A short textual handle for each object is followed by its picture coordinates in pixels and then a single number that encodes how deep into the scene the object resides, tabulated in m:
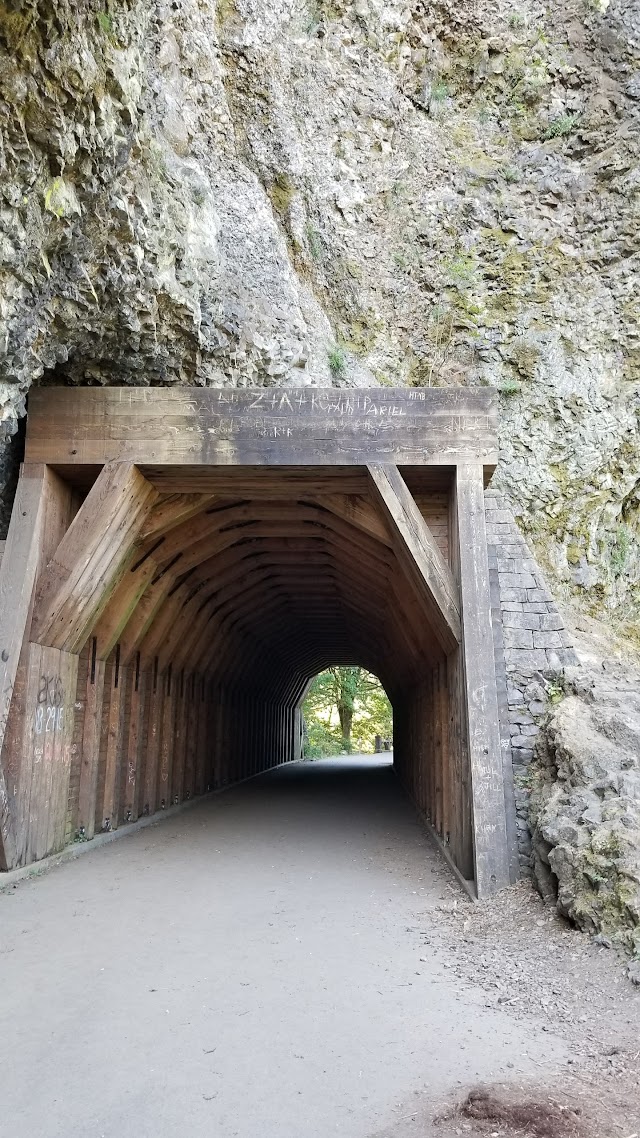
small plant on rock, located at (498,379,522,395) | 12.36
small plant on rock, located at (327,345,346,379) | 10.87
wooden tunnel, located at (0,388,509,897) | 6.93
